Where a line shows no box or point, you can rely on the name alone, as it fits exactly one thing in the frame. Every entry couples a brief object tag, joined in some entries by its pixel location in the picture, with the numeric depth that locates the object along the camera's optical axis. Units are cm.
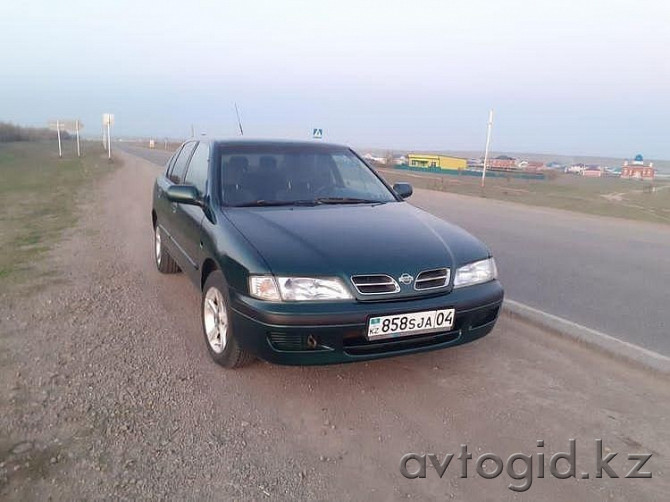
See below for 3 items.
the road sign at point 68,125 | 3705
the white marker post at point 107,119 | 3478
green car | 306
